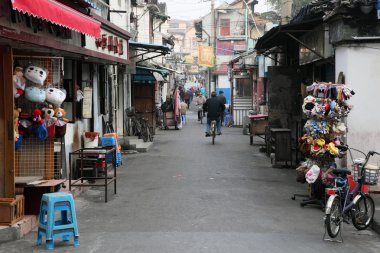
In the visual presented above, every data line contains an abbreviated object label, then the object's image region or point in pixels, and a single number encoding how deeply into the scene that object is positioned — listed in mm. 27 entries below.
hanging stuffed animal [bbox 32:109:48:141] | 9633
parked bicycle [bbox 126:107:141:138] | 23484
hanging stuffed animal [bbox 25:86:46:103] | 9430
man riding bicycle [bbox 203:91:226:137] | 23969
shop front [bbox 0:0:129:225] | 8211
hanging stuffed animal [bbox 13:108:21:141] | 8594
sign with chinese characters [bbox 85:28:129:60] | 13352
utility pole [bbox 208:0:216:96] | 56912
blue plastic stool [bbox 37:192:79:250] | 7641
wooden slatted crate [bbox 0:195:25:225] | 8102
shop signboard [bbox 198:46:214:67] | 44625
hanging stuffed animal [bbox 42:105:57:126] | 9906
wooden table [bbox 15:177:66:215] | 9094
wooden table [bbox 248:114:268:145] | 22108
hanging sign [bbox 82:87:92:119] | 14367
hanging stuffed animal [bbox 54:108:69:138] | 10199
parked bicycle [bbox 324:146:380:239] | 8523
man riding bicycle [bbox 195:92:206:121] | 39159
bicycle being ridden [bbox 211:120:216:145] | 23266
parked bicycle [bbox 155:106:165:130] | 33156
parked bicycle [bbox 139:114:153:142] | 23406
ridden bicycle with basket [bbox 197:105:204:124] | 39100
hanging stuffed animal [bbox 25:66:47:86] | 9336
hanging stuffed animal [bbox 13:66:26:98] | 9016
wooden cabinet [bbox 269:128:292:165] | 16500
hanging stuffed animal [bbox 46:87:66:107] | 9801
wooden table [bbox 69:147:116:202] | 11178
